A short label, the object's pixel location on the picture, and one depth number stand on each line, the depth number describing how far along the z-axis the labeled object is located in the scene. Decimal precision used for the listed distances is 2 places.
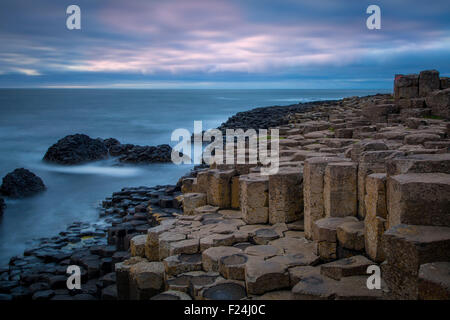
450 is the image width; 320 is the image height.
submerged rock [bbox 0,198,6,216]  13.80
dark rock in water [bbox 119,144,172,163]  23.33
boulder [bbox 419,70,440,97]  14.57
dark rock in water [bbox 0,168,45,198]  15.62
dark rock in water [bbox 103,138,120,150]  28.57
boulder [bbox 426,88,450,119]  12.02
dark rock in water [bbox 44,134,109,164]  23.50
